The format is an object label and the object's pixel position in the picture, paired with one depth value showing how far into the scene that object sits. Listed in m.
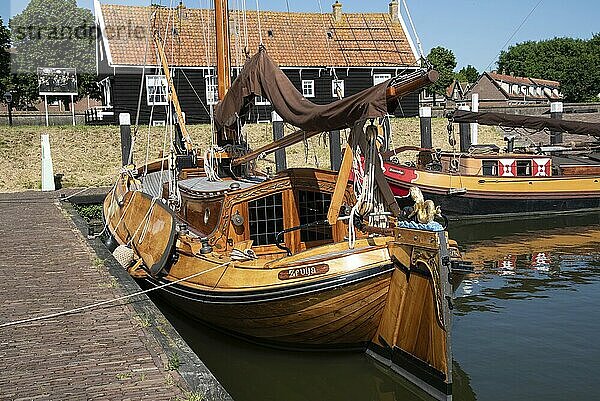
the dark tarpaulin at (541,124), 23.50
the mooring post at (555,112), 29.27
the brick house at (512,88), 73.12
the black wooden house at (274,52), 33.28
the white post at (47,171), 24.64
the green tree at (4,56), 39.04
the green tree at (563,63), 72.75
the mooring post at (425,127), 27.83
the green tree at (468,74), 100.88
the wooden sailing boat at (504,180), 22.59
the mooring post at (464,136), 27.91
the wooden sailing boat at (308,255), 8.20
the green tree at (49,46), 41.66
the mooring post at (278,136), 24.75
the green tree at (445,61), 71.11
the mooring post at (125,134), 25.64
